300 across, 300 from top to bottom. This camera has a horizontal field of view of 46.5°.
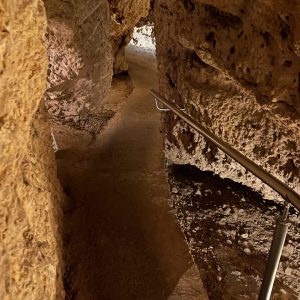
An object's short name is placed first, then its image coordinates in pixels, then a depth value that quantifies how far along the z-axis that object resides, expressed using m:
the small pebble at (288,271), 2.72
